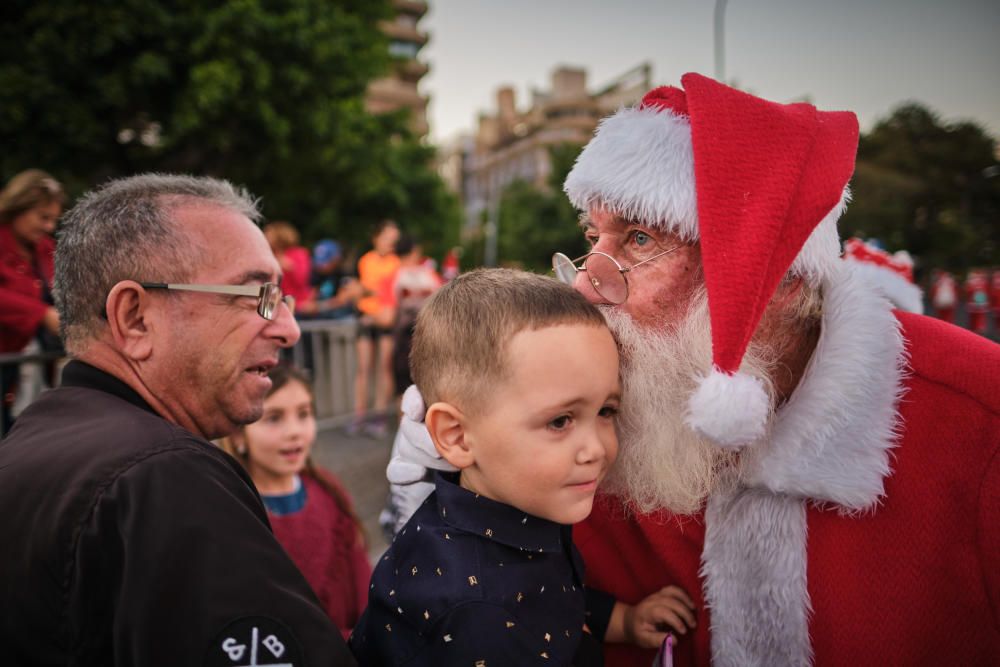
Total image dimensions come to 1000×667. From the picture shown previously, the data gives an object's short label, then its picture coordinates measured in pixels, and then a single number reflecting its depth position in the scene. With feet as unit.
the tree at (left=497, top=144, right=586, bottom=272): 114.42
